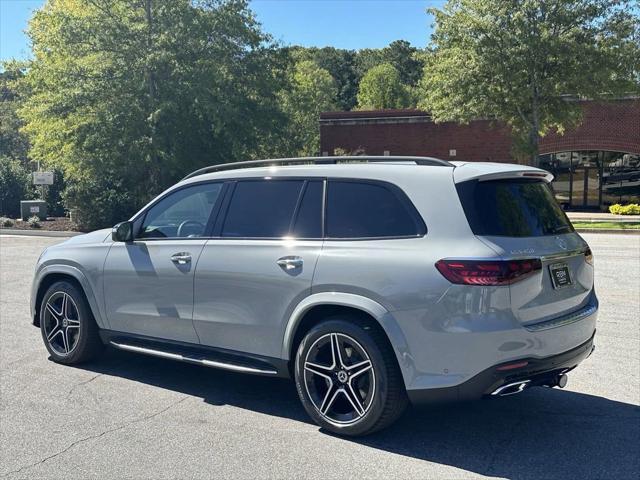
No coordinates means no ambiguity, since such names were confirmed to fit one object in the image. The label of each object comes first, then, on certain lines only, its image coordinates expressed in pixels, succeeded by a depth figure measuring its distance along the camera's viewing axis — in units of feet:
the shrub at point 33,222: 82.53
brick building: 110.32
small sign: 90.00
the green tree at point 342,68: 290.15
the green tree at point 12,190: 102.68
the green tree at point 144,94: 72.13
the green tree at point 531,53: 73.31
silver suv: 12.31
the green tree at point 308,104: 106.75
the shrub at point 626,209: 98.27
